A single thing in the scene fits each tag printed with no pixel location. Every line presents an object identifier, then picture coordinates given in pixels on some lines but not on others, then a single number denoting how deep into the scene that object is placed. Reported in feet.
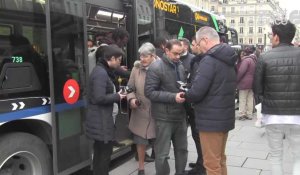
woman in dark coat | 14.02
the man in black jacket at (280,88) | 13.44
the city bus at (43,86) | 12.81
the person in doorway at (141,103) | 16.22
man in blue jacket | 12.64
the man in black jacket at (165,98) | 14.84
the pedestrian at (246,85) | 31.63
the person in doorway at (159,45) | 20.14
